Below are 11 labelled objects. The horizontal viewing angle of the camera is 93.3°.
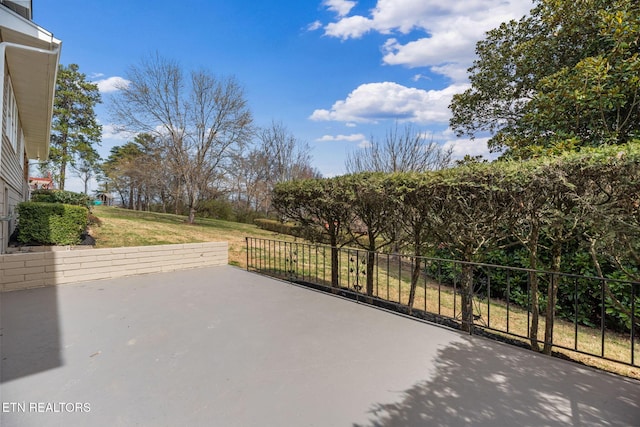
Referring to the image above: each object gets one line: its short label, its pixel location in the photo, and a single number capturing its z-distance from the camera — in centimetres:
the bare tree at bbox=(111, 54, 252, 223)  1334
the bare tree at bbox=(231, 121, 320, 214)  1927
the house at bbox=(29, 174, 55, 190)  2012
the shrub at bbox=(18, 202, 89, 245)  638
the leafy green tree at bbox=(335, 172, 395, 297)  411
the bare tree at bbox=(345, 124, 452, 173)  1105
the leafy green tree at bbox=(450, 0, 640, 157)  466
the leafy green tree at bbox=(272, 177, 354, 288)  466
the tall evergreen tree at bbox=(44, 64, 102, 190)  1883
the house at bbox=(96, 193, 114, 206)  2936
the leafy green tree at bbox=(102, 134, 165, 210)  1544
